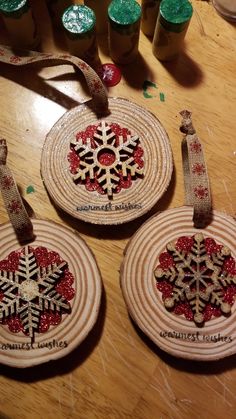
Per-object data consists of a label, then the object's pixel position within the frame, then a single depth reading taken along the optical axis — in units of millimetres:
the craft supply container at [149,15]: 188
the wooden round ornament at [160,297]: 151
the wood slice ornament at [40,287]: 152
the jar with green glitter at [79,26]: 179
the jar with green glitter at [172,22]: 176
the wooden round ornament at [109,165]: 170
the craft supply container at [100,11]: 190
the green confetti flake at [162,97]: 194
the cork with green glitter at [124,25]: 177
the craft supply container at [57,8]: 193
